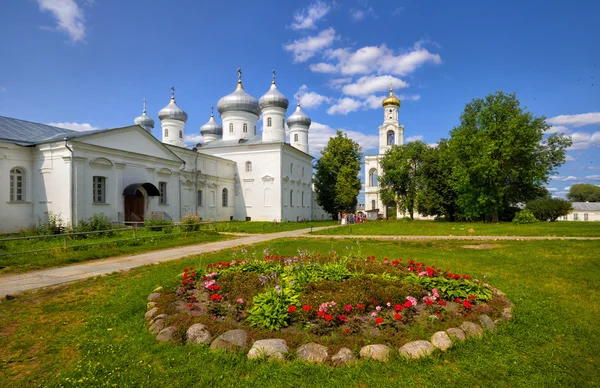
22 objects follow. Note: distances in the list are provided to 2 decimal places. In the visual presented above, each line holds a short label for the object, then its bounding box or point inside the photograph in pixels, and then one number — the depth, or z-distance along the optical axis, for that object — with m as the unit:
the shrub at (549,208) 35.38
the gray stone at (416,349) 4.09
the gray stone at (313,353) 4.03
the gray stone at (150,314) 5.39
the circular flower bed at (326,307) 4.57
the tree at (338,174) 42.38
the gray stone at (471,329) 4.63
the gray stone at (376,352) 4.05
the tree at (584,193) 89.31
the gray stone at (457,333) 4.48
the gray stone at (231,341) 4.33
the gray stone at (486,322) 4.89
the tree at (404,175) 40.19
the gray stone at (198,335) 4.54
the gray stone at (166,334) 4.65
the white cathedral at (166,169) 21.02
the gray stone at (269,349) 4.12
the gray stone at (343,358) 3.97
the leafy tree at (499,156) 30.58
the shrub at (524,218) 28.77
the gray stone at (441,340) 4.28
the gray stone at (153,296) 6.20
